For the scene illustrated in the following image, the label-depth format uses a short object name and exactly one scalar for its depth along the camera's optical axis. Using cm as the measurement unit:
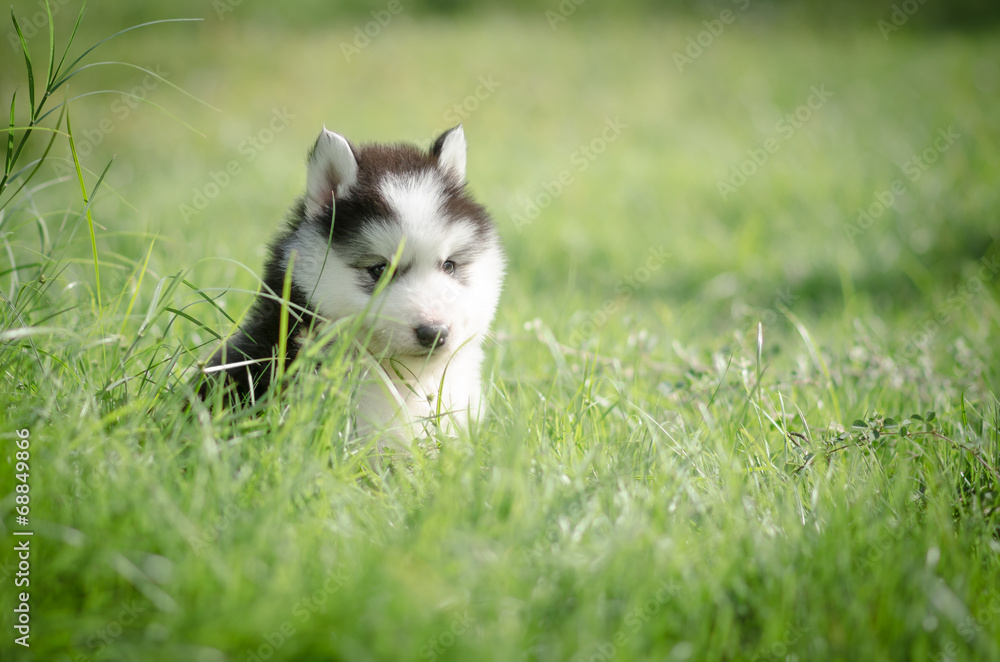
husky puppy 252
